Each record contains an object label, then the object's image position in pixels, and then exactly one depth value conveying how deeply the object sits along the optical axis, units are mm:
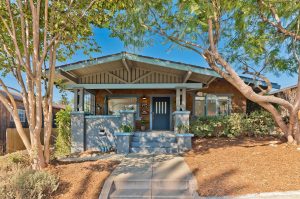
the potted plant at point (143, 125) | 12528
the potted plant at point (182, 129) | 9092
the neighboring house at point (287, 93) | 14945
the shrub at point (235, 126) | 10250
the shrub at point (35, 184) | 4379
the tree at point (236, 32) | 6508
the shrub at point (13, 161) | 5766
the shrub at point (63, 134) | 9977
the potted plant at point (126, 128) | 8914
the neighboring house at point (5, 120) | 13477
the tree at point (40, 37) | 5445
